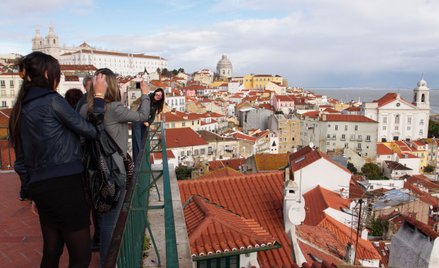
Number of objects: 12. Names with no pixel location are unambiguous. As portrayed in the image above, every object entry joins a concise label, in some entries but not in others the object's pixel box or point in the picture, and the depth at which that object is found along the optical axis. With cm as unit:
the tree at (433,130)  7731
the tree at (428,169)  5345
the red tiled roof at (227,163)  3628
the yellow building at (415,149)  5438
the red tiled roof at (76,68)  7575
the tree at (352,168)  4722
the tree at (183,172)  3356
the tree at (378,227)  1654
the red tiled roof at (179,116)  5128
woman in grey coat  316
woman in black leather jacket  258
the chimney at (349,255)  835
